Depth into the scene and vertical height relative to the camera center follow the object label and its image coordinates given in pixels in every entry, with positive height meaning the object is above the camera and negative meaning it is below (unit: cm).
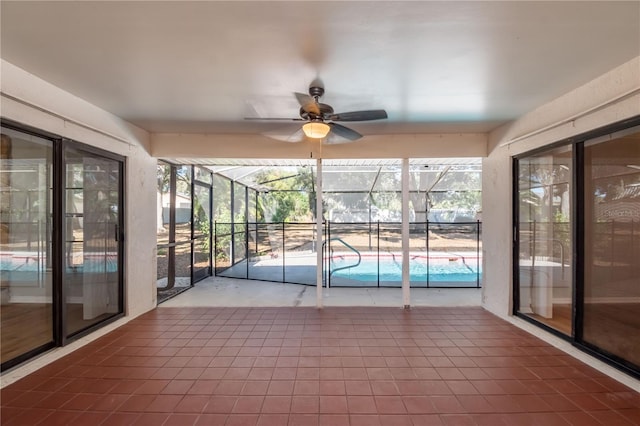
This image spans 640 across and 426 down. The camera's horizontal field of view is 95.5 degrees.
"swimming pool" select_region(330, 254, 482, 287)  604 -139
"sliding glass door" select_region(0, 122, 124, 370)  248 -25
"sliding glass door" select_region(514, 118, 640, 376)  241 -29
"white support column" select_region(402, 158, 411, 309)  429 -28
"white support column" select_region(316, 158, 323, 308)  429 -16
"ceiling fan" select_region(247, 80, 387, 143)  243 +86
